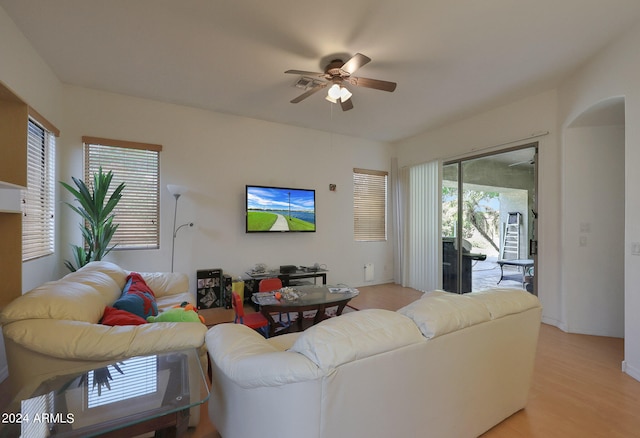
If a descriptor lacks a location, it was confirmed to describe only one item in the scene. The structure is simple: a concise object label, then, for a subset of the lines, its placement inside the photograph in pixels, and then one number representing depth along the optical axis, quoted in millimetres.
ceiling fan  2642
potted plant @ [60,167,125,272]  3178
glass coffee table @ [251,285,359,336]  2914
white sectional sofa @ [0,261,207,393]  1424
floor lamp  3832
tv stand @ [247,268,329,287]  4362
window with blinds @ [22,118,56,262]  2766
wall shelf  1553
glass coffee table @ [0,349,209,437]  1098
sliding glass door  3992
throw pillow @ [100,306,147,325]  1814
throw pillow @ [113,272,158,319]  2170
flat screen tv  4492
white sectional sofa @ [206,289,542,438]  1082
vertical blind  5086
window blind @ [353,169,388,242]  5648
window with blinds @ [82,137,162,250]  3715
